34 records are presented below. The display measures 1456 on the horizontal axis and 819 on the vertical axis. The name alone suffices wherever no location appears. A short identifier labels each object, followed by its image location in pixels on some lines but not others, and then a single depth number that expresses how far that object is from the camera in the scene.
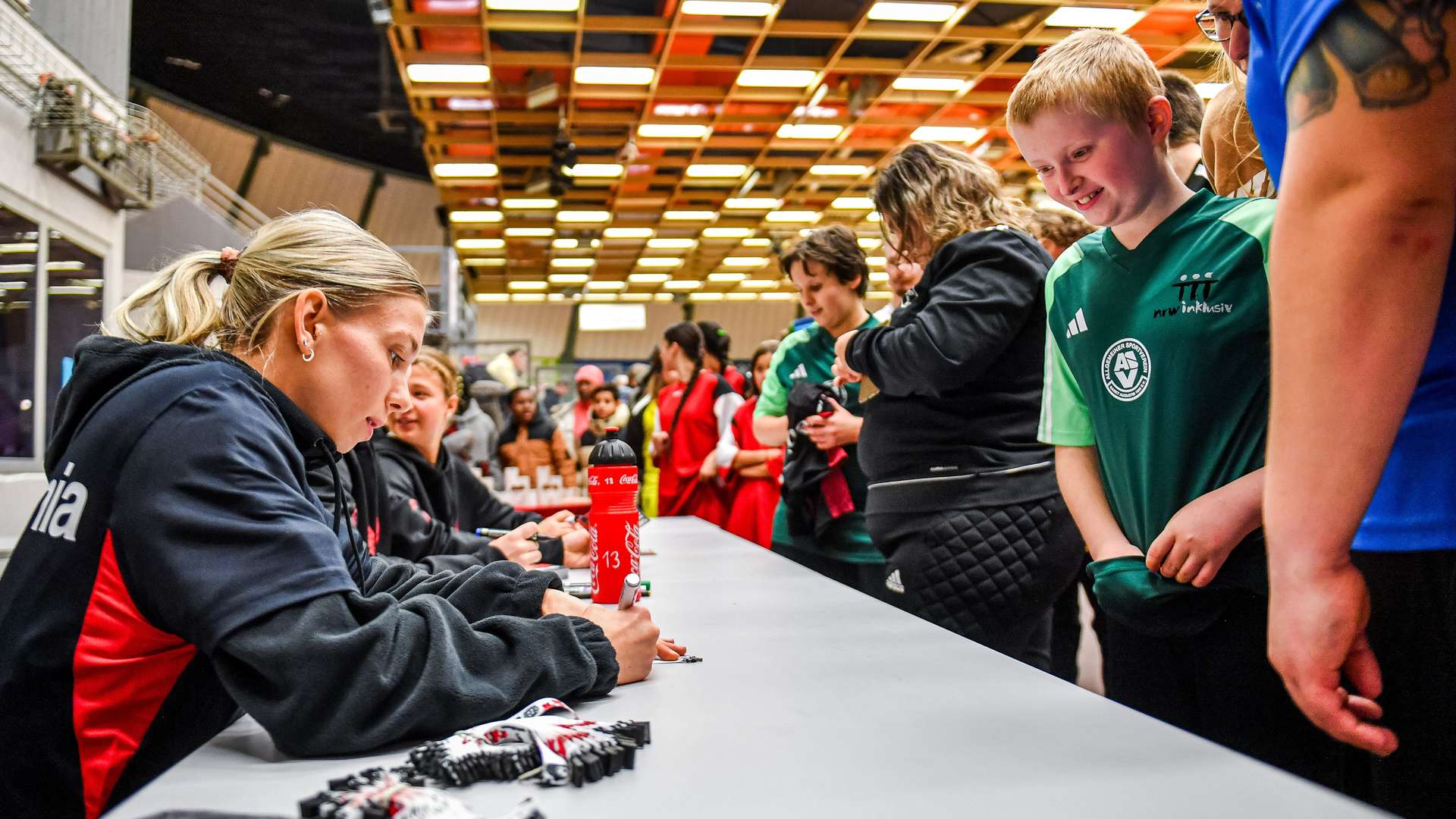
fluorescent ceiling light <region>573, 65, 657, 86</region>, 7.43
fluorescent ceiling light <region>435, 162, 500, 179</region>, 9.67
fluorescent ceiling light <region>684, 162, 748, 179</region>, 10.13
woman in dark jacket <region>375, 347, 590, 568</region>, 2.11
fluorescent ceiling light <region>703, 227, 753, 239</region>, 13.31
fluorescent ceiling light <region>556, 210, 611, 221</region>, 11.78
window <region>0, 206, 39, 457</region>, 5.04
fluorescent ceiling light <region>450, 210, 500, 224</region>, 11.60
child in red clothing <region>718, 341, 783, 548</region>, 3.41
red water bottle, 1.32
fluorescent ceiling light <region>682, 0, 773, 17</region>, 6.41
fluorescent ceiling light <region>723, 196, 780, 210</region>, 11.54
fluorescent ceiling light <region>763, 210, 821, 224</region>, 12.26
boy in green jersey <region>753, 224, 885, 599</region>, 2.27
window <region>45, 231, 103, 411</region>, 5.60
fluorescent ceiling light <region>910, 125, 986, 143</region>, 9.21
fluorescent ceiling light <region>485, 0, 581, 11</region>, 6.27
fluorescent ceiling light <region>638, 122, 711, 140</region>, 8.76
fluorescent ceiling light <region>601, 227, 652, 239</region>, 13.02
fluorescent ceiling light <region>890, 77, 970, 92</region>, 7.92
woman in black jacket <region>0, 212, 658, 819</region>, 0.77
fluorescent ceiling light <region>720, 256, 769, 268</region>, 15.75
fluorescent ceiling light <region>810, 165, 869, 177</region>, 10.35
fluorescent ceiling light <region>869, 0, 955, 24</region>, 6.59
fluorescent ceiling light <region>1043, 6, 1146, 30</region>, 6.74
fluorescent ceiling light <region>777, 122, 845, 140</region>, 8.93
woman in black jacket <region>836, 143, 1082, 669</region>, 1.63
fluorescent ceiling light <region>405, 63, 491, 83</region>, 7.20
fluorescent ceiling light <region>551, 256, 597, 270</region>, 15.25
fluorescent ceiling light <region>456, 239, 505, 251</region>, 13.46
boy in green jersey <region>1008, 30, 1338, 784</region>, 1.03
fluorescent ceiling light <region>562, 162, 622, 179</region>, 9.87
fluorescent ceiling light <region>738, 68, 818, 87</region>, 7.59
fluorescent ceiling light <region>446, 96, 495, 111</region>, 8.02
